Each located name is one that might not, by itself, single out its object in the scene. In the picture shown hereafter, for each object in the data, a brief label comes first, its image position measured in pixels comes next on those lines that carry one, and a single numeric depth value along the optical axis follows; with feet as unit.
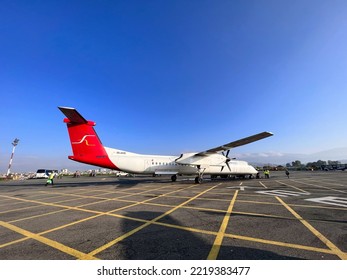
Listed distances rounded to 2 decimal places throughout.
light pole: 178.23
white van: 157.07
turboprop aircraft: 58.49
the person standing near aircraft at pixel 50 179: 74.52
